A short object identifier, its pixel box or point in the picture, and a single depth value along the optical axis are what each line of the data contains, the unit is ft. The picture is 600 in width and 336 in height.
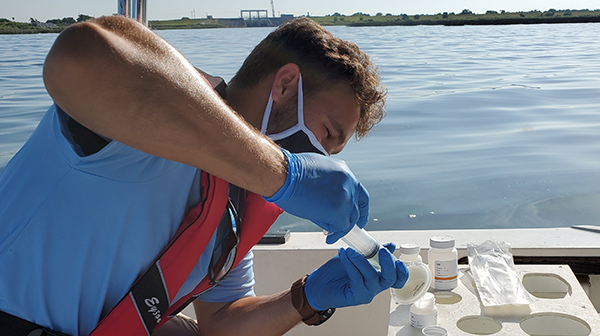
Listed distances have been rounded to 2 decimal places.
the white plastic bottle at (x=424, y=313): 5.46
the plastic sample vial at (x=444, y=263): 6.34
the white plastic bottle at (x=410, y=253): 6.21
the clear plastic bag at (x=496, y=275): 5.81
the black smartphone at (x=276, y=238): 7.70
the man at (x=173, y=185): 2.77
